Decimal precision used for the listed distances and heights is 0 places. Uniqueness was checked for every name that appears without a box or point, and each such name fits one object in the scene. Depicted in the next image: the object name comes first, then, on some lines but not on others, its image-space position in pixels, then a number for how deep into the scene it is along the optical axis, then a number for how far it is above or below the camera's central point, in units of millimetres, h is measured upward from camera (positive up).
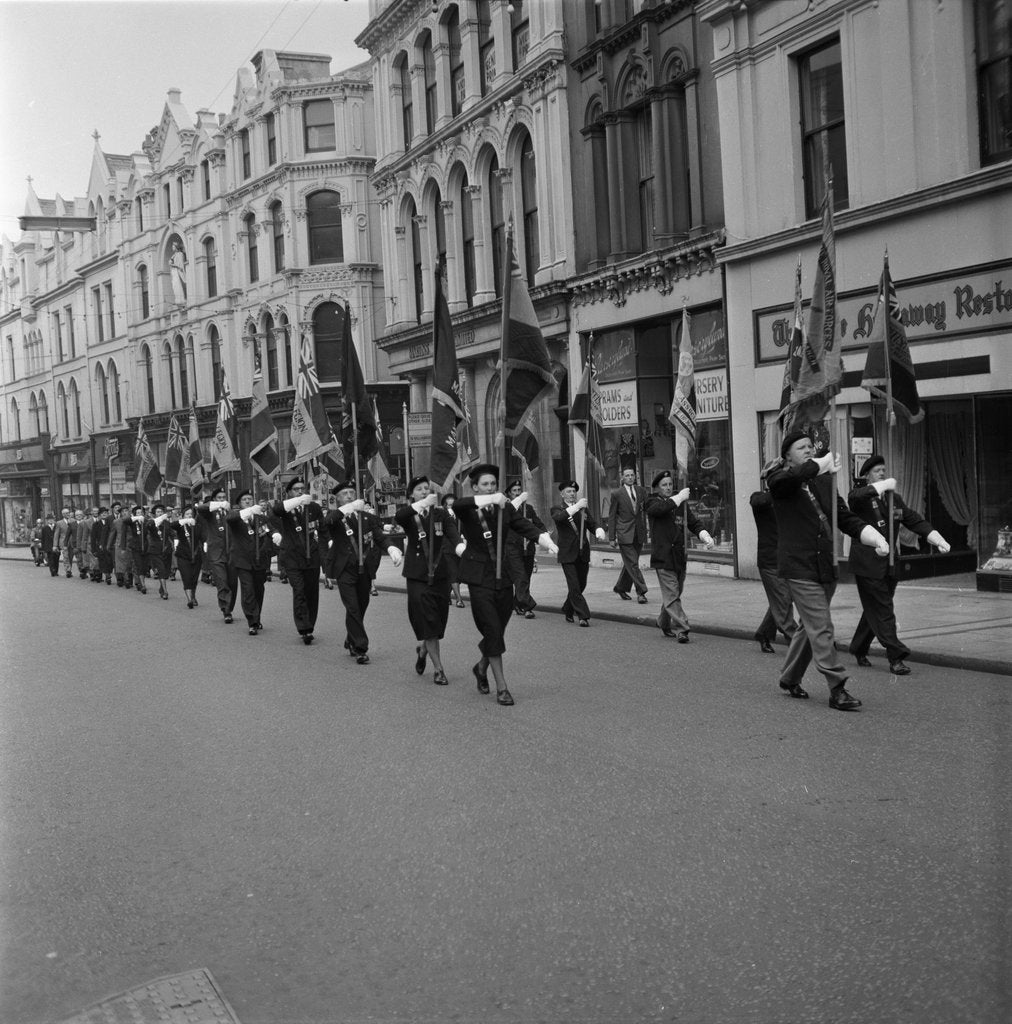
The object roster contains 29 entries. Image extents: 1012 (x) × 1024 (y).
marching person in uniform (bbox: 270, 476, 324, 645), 14031 -1046
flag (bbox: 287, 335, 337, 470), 16266 +578
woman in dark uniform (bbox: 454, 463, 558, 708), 9734 -873
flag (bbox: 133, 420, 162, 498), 28078 +1
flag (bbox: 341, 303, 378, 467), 14734 +707
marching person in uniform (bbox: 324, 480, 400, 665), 12344 -1020
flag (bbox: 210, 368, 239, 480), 20891 +506
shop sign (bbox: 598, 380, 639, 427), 22047 +731
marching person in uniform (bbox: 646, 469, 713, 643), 12648 -1151
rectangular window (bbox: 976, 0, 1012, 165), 13820 +3923
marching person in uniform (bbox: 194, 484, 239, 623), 17141 -1153
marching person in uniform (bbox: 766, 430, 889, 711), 8531 -900
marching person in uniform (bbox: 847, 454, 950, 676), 9977 -1182
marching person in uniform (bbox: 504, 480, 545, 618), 14711 -1355
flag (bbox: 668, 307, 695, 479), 15289 +361
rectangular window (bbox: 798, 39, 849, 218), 16672 +4258
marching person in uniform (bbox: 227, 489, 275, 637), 15523 -1182
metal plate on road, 4000 -1784
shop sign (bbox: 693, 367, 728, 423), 19266 +706
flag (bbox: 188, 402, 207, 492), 25266 +195
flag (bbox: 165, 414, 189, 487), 25875 +243
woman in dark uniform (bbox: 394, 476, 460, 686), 10695 -986
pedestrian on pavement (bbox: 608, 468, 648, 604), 15922 -1098
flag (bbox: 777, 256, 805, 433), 12219 +672
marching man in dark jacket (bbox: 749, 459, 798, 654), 10977 -1310
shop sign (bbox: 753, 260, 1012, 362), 14016 +1439
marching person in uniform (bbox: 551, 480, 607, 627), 15078 -1165
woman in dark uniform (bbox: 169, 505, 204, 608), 20547 -1418
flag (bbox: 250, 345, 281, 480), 17469 +455
